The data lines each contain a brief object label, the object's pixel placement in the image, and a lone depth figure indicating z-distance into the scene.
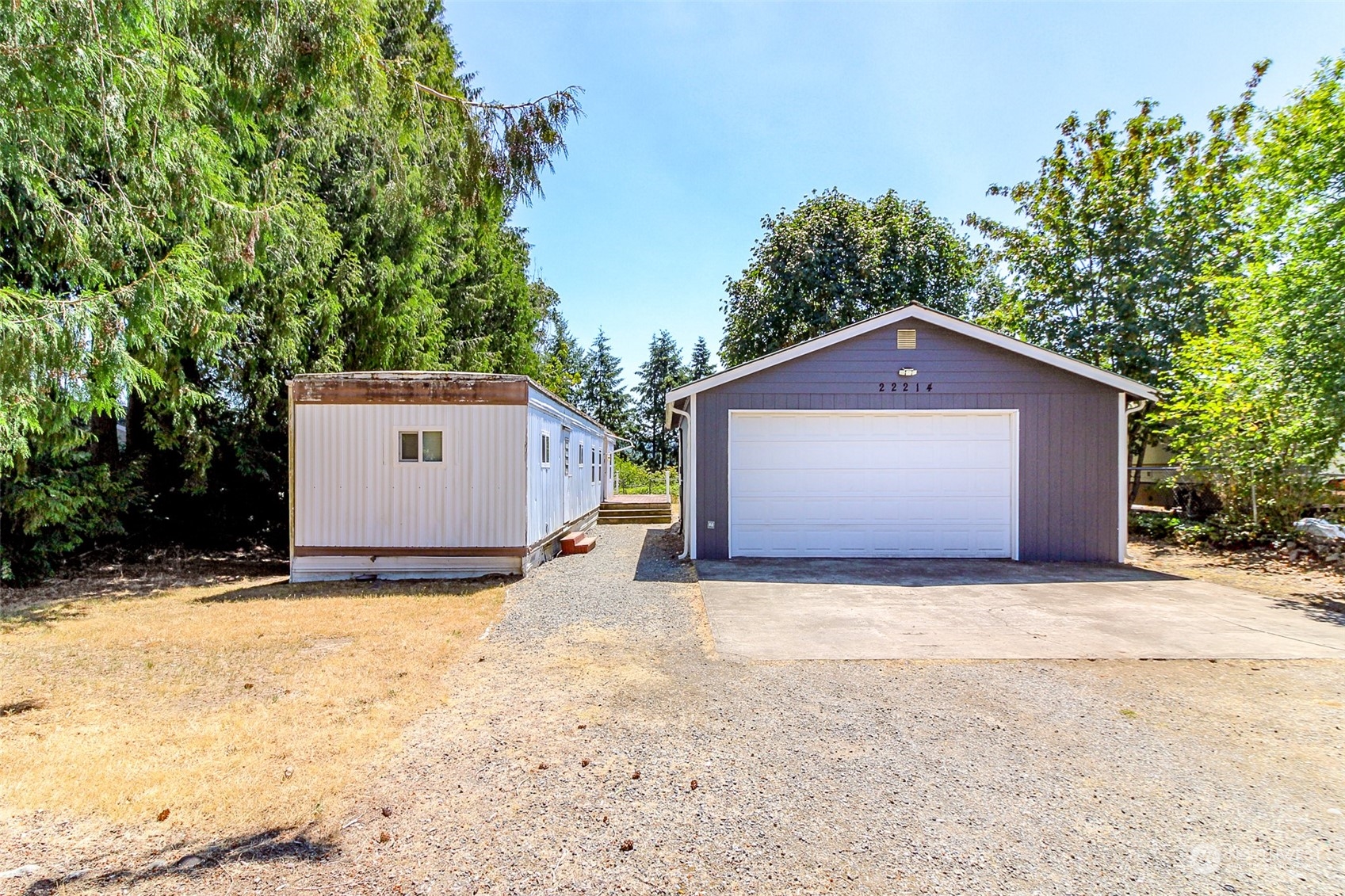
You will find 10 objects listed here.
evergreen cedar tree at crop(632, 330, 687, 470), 43.53
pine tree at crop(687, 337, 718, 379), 43.88
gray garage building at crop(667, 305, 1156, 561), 9.41
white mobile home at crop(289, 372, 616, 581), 8.36
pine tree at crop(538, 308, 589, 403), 25.48
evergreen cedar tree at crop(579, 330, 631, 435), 44.19
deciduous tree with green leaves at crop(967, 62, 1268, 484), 14.09
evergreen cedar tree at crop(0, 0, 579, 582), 3.96
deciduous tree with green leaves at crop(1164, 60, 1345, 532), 7.93
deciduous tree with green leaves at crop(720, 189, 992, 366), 23.19
